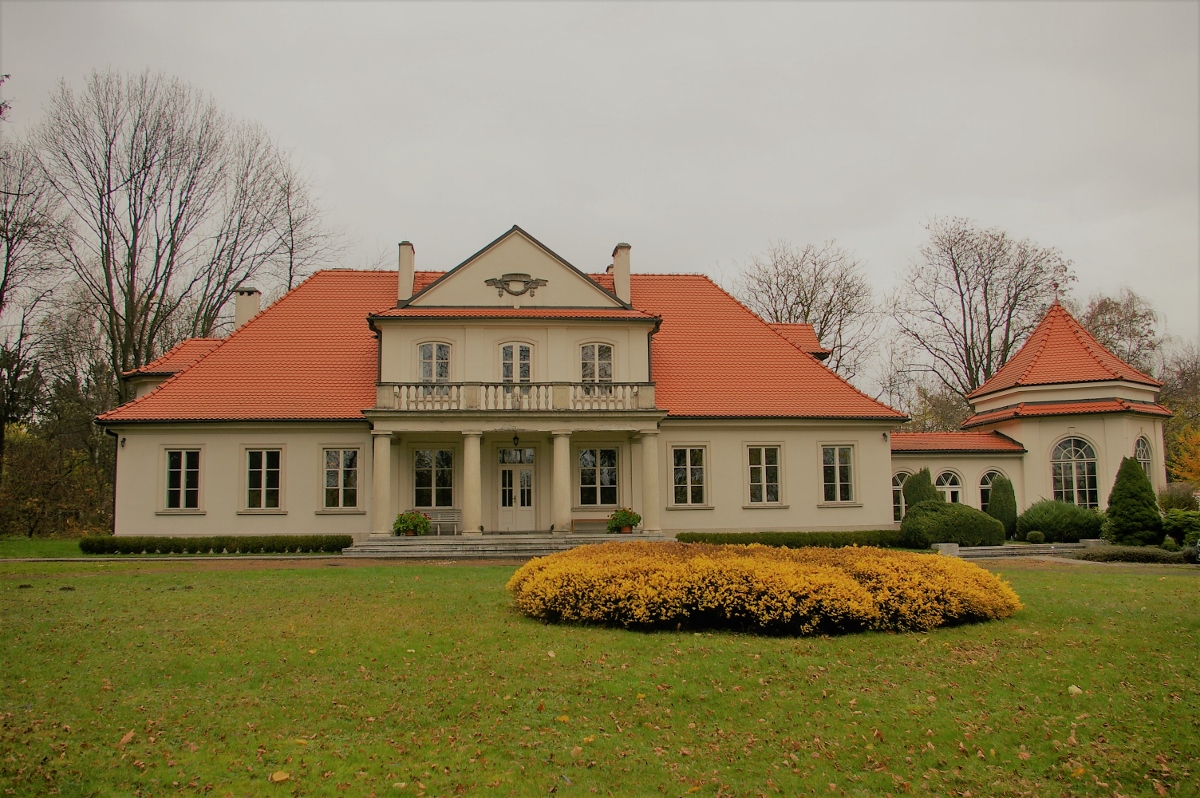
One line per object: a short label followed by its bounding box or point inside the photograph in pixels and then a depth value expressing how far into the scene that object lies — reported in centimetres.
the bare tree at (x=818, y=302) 4497
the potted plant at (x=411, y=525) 2438
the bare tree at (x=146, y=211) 3250
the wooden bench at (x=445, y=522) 2542
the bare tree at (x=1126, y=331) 4700
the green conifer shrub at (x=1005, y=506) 2811
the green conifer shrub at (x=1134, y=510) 2459
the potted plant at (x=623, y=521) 2502
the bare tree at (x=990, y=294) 4353
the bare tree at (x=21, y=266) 2898
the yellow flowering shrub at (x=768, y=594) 1140
